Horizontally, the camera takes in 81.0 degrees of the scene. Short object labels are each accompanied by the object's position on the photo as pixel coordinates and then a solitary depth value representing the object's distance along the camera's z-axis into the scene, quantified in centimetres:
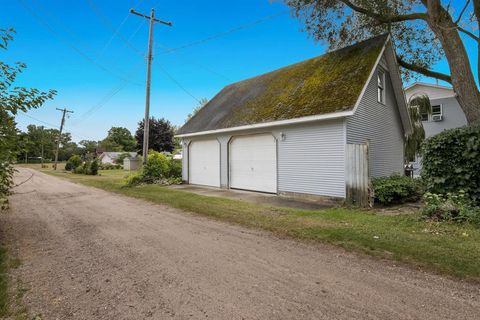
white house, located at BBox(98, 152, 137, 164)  6022
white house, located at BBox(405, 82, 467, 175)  2023
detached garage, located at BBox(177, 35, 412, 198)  973
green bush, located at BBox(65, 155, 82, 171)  3369
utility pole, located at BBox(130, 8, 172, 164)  1584
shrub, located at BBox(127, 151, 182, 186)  1588
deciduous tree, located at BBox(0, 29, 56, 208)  545
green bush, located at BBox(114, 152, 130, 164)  4850
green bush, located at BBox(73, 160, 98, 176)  2777
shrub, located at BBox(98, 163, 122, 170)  4216
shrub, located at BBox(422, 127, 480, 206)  704
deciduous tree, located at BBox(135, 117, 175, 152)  3709
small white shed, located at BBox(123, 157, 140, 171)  3678
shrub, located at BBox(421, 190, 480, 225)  615
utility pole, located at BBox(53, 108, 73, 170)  3728
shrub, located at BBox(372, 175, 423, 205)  895
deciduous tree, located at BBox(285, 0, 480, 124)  844
